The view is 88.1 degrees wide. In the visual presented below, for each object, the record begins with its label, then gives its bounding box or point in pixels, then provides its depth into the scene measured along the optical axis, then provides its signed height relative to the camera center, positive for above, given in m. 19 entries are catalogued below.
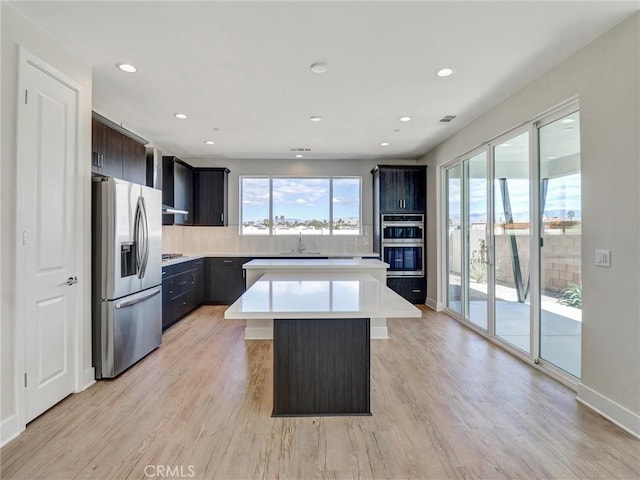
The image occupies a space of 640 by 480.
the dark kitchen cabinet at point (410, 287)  5.87 -0.83
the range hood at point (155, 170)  4.47 +0.97
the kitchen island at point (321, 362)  2.23 -0.82
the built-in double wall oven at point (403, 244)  5.88 -0.06
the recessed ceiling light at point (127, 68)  2.77 +1.47
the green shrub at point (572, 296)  2.72 -0.47
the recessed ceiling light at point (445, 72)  2.84 +1.48
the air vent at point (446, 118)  4.00 +1.51
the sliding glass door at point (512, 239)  3.35 +0.02
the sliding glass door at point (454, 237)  4.89 +0.06
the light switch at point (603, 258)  2.29 -0.12
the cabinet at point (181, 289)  4.33 -0.72
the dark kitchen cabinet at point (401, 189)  5.90 +0.93
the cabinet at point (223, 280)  5.77 -0.70
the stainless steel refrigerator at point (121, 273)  2.84 -0.31
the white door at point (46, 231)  2.17 +0.06
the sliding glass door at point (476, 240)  4.15 +0.01
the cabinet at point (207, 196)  5.93 +0.79
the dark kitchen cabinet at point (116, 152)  2.91 +0.85
